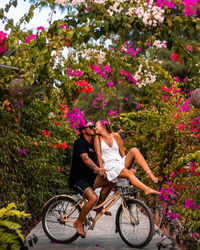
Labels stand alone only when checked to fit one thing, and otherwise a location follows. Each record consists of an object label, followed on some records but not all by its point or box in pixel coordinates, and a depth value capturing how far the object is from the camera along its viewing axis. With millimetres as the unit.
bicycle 10070
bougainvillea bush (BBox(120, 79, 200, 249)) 9234
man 10219
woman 9961
